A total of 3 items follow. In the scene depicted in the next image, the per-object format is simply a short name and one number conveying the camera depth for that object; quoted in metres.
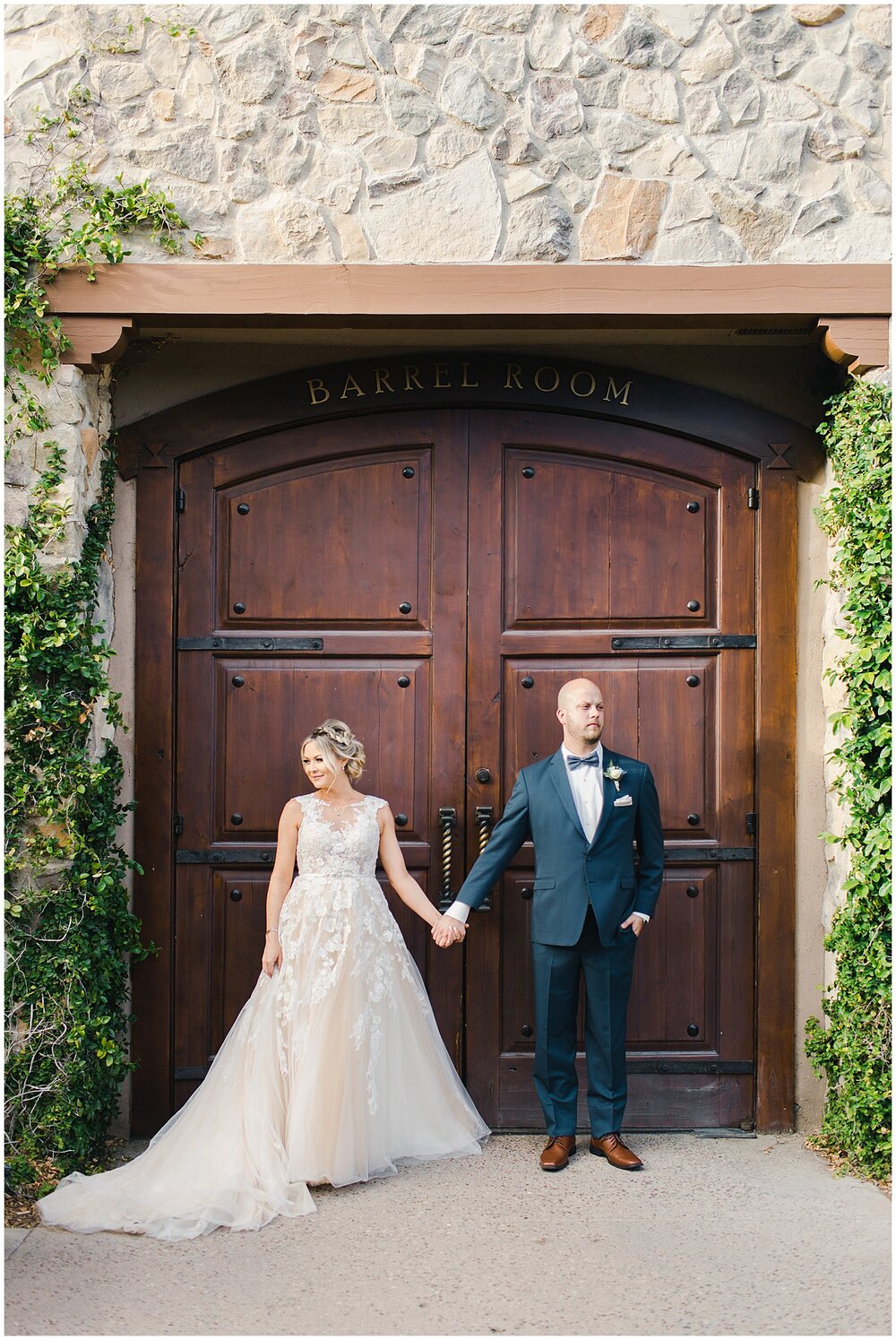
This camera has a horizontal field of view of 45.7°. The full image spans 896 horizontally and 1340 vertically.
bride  3.64
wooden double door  4.49
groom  4.01
